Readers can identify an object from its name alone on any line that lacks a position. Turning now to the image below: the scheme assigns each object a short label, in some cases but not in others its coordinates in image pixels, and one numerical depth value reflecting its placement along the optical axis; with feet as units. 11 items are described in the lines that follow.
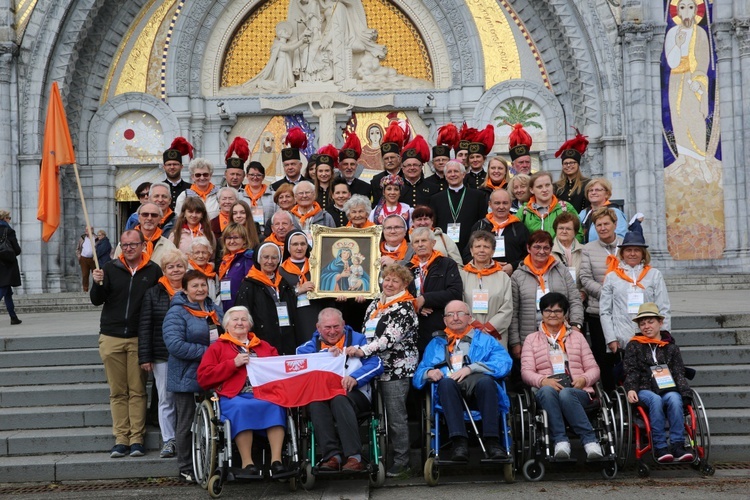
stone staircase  26.43
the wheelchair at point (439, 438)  23.77
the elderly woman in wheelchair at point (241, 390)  23.75
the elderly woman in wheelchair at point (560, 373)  24.07
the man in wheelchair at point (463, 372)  23.84
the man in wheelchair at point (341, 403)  23.41
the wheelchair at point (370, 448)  23.59
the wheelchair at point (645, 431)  23.85
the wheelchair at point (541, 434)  23.88
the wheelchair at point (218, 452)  23.13
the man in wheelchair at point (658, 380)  23.90
